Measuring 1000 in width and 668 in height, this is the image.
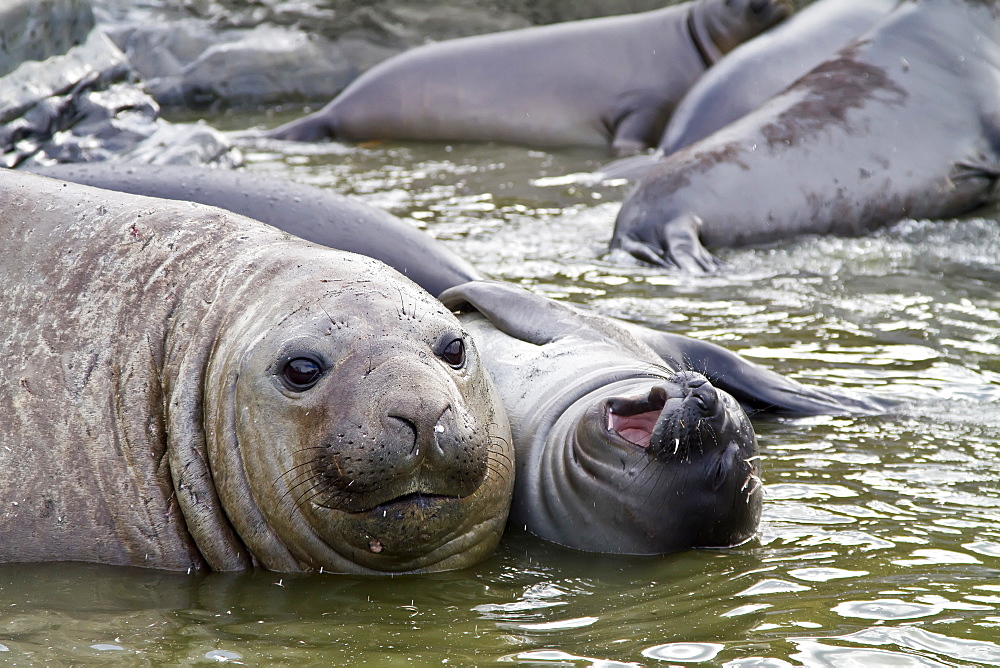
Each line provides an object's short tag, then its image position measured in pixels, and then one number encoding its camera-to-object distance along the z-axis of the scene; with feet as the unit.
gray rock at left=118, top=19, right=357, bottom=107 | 77.56
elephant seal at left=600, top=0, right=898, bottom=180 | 53.83
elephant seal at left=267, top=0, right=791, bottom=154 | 63.93
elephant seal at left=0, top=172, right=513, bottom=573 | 19.72
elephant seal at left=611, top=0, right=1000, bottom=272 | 43.78
